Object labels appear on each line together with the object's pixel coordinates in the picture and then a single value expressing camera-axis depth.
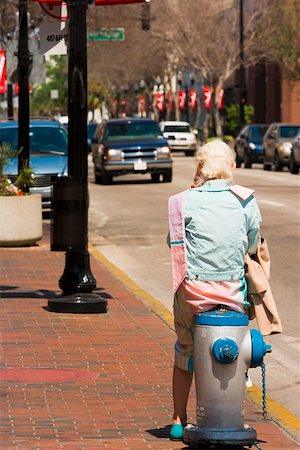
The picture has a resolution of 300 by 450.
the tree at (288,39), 63.69
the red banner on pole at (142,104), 122.94
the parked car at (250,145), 51.88
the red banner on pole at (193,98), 94.12
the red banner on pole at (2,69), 33.25
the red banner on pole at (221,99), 79.93
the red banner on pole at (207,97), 85.06
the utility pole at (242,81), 69.81
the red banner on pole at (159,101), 110.25
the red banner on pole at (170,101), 101.25
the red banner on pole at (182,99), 98.19
